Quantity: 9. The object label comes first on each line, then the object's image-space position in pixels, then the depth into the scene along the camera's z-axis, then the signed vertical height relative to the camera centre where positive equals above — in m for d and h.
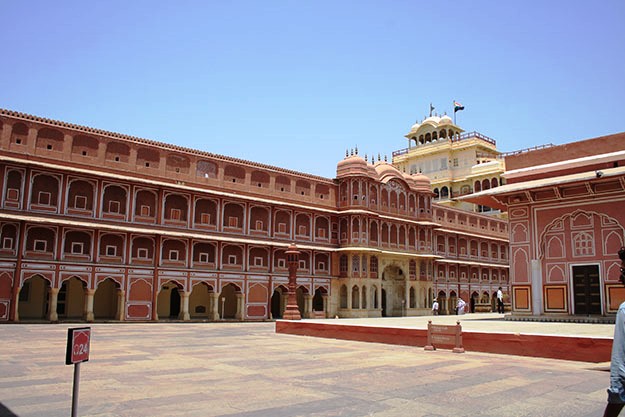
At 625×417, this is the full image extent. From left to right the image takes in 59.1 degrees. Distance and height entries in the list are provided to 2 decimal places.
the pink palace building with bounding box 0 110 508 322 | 26.73 +3.31
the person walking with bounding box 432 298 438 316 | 40.06 -1.14
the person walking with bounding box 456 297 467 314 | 39.41 -0.98
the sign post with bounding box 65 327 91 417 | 5.30 -0.61
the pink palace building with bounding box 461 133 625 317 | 21.62 +2.79
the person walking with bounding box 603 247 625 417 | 4.48 -0.62
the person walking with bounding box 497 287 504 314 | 33.62 -0.50
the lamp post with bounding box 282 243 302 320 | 22.20 +0.09
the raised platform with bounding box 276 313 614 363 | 11.84 -1.13
